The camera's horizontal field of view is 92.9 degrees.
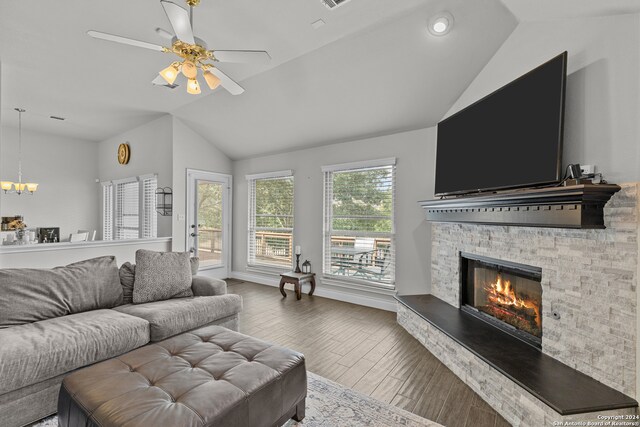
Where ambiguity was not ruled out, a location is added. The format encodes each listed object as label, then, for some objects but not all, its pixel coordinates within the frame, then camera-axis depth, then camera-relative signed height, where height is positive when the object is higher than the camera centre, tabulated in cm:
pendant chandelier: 487 +44
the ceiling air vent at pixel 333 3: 244 +169
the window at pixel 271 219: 549 -14
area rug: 192 -134
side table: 464 -106
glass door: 532 -17
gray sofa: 178 -84
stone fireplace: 176 -65
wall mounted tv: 214 +65
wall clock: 589 +112
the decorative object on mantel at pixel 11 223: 482 -20
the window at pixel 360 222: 435 -15
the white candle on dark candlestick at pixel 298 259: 489 -77
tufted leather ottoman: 135 -88
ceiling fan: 202 +122
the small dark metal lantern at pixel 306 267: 491 -90
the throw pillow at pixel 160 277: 289 -64
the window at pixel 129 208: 547 +6
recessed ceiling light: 258 +165
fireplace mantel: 181 +5
